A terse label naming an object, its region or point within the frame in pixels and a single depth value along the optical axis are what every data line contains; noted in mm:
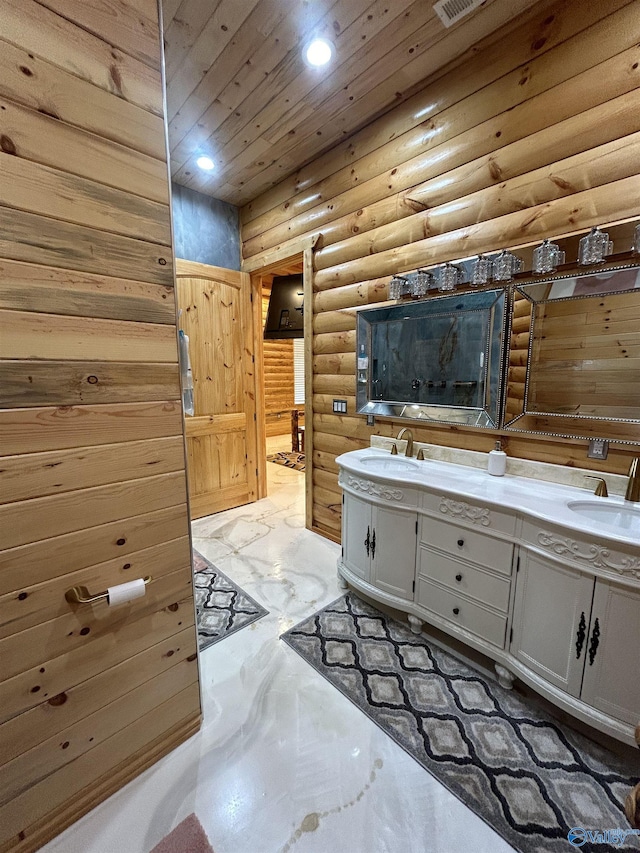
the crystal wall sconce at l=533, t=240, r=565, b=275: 1634
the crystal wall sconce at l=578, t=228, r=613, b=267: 1509
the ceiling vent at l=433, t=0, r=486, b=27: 1562
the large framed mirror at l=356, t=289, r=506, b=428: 1966
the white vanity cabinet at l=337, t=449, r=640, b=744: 1296
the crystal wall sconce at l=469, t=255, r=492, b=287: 1868
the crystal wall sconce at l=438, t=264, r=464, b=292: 1993
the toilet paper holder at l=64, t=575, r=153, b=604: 1083
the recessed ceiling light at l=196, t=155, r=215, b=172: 2755
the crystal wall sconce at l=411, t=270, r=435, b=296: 2129
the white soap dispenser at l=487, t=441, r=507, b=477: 1899
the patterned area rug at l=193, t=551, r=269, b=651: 2053
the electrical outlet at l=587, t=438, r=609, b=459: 1615
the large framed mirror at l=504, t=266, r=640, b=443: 1567
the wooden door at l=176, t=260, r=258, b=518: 3326
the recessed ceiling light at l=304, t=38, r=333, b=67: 1762
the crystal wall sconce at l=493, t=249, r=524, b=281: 1769
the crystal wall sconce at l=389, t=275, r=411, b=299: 2246
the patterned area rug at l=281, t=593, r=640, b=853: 1195
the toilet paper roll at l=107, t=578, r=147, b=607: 1124
